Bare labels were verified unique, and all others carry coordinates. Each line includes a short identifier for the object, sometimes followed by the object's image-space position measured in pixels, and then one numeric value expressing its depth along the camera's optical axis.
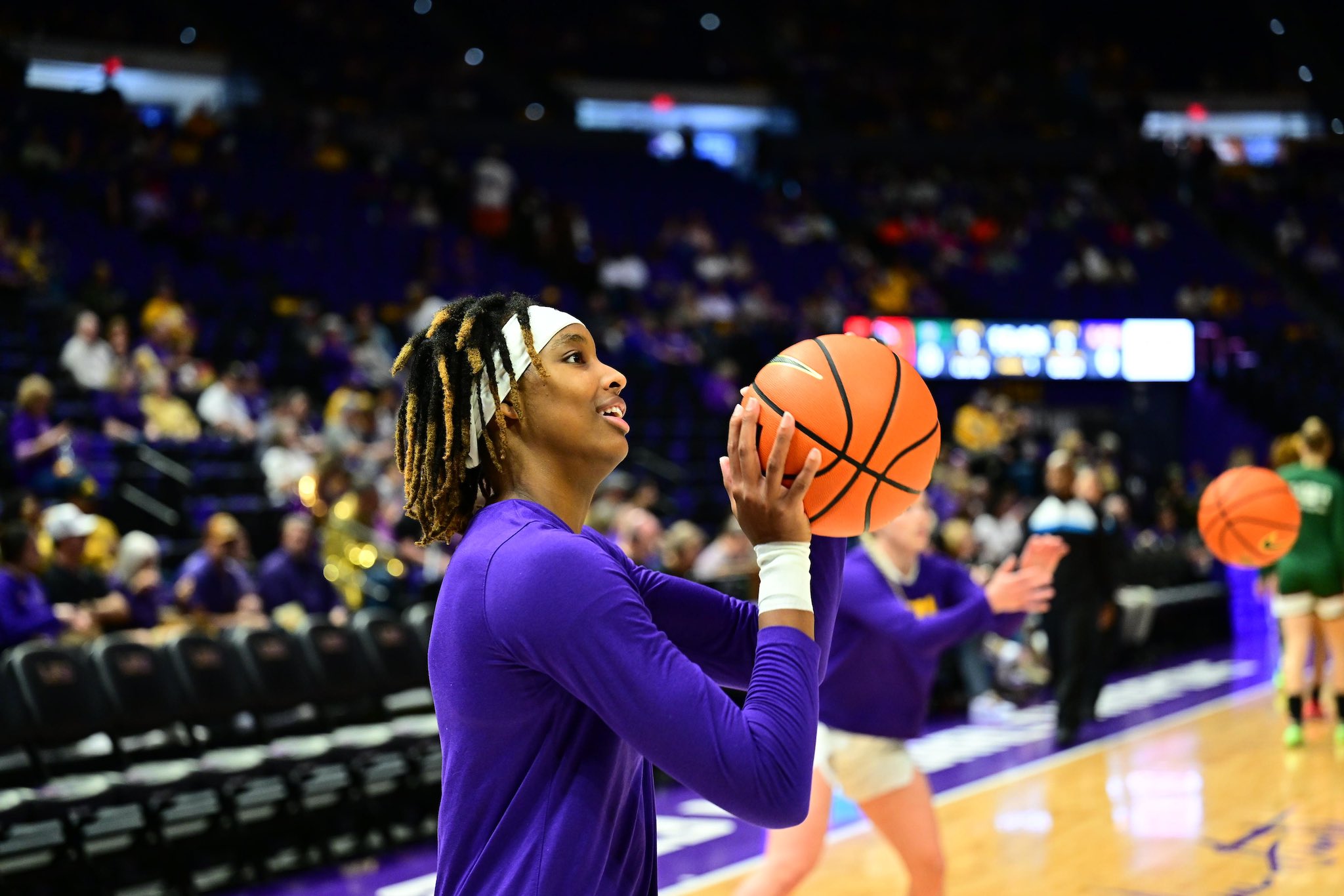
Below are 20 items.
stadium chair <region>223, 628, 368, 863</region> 5.86
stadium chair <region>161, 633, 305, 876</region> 5.58
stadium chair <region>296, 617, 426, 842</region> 6.14
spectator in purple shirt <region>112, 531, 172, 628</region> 6.68
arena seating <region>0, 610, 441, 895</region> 5.09
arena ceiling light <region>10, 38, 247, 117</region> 17.22
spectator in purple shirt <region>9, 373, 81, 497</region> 8.26
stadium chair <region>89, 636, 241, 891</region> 5.27
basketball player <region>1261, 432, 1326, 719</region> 8.35
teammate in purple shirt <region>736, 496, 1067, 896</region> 3.88
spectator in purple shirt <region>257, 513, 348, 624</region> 7.26
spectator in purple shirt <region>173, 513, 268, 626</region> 6.96
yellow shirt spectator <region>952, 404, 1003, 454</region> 16.59
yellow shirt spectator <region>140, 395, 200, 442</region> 9.92
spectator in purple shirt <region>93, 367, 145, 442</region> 9.84
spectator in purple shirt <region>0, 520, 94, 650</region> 5.78
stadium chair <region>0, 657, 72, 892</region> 4.78
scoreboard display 17.34
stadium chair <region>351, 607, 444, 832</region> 6.44
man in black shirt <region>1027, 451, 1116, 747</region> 8.66
